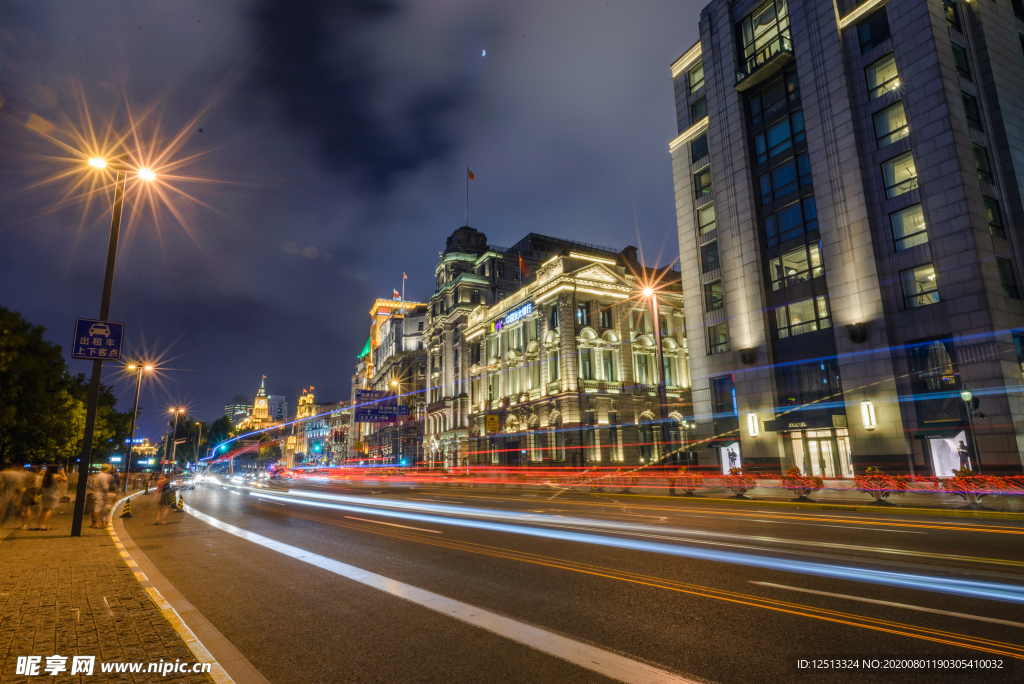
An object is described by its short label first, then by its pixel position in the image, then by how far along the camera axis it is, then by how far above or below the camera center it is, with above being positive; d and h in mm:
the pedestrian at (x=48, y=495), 14836 -959
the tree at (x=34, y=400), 20047 +2816
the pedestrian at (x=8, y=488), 12844 -620
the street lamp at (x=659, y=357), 26578 +4099
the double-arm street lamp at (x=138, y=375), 35706 +5725
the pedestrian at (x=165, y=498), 18406 -1480
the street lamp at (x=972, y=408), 21828 +634
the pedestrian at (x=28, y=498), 14992 -1033
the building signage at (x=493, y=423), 41956 +1553
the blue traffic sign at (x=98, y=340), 14117 +3258
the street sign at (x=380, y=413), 48531 +3210
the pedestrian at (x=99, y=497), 15941 -1151
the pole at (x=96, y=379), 13531 +2158
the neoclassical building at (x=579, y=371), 47844 +6929
